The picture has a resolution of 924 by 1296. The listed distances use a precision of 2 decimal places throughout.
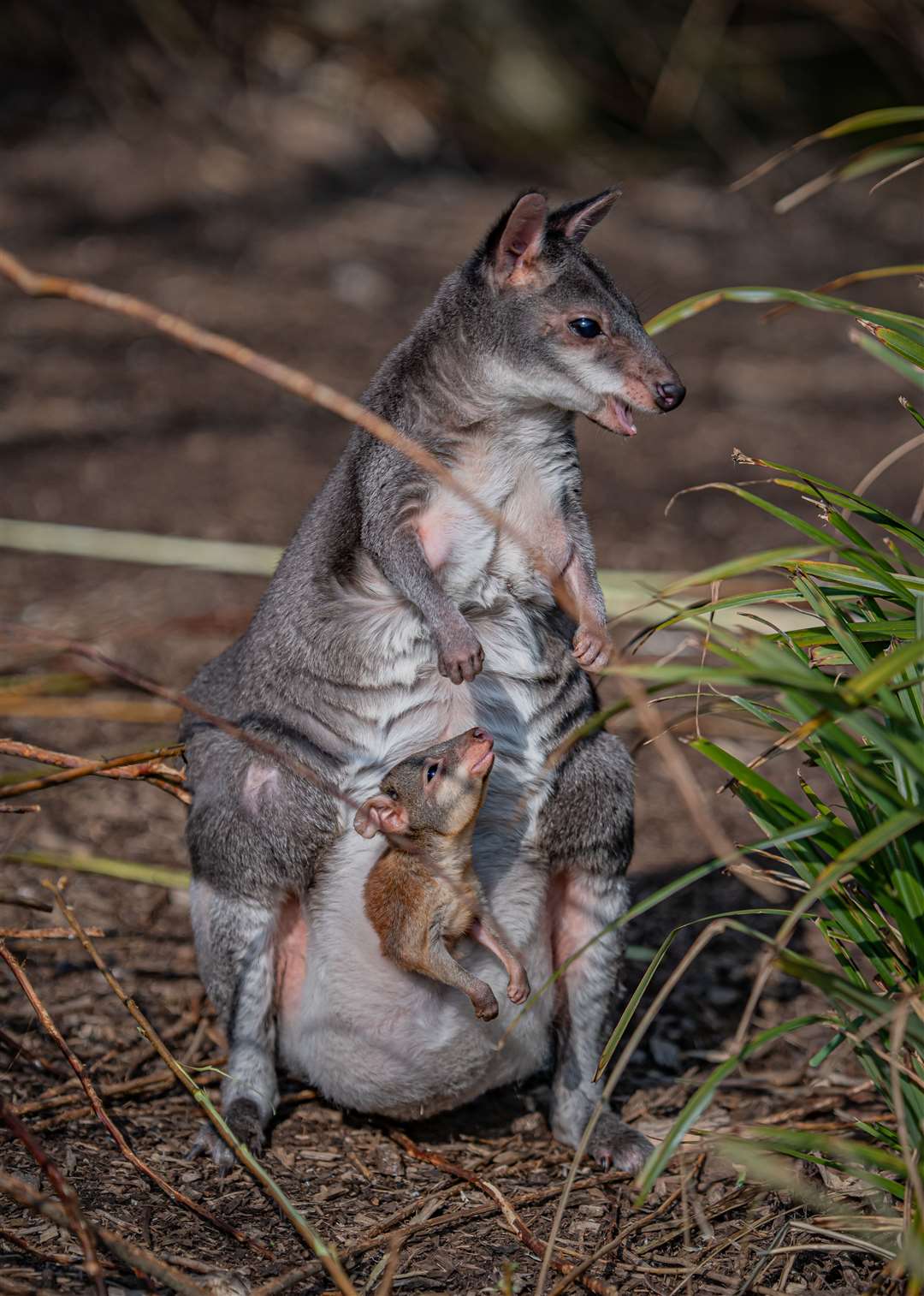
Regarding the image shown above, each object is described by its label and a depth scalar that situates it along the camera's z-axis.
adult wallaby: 6.79
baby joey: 6.43
